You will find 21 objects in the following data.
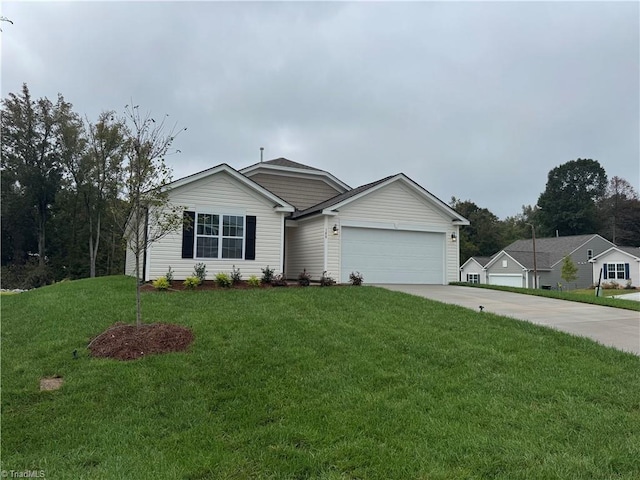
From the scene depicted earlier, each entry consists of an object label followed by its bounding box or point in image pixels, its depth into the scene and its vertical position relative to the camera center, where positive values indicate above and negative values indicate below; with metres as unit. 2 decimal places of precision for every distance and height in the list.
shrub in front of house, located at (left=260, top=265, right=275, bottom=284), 13.76 -0.31
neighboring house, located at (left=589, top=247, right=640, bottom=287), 35.42 +0.49
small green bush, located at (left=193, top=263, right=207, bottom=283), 13.51 -0.14
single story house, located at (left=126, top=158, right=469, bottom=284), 13.91 +1.25
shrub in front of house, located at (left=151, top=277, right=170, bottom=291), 12.01 -0.49
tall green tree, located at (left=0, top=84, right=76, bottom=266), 33.22 +8.96
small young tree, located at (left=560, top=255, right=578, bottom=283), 34.09 -0.06
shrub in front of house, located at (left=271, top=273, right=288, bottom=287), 13.55 -0.46
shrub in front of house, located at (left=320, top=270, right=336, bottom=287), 13.69 -0.44
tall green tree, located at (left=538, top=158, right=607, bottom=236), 61.66 +10.57
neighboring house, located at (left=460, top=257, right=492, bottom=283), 42.97 -0.06
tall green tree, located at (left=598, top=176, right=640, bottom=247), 57.34 +7.86
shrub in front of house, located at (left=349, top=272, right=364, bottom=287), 14.12 -0.38
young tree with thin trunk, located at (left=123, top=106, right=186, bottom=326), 7.66 +1.64
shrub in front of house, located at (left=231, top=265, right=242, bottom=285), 13.37 -0.34
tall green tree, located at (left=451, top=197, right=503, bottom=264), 54.91 +4.54
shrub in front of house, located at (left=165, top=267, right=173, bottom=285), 13.18 -0.29
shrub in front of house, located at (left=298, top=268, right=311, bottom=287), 13.62 -0.40
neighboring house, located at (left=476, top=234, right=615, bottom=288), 38.91 +0.61
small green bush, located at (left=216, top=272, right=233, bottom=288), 12.87 -0.39
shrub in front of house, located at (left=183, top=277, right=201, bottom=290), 12.52 -0.47
